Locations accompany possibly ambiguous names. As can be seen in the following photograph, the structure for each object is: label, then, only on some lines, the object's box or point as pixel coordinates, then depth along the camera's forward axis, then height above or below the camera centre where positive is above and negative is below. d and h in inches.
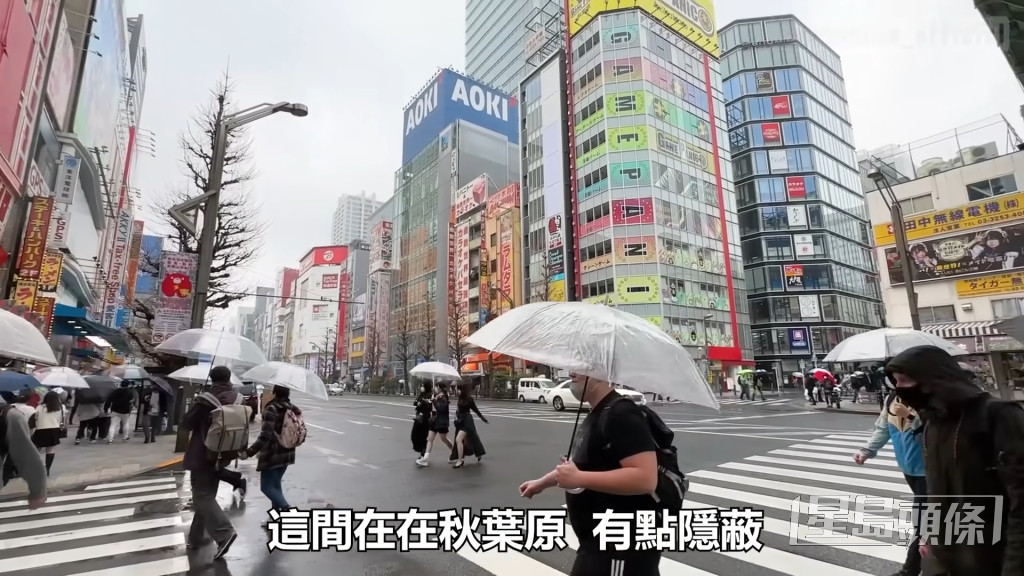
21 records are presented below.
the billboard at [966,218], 999.0 +331.2
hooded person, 71.4 -14.4
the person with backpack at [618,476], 80.7 -17.1
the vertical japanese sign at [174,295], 416.5 +74.3
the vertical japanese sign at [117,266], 1074.1 +275.9
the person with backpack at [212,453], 179.3 -27.2
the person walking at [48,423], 299.6 -25.9
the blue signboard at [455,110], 2642.7 +1508.1
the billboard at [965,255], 995.3 +250.2
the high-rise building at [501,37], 3159.5 +2442.9
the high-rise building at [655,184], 1637.6 +688.0
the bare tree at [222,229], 605.9 +199.3
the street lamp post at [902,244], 545.0 +146.5
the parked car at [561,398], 963.3 -46.3
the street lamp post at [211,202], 403.5 +153.4
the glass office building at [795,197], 2119.8 +825.7
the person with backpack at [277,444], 204.5 -27.6
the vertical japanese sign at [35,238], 499.5 +151.0
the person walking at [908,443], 148.6 -23.1
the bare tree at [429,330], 2250.7 +222.3
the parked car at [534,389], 1247.5 -34.5
